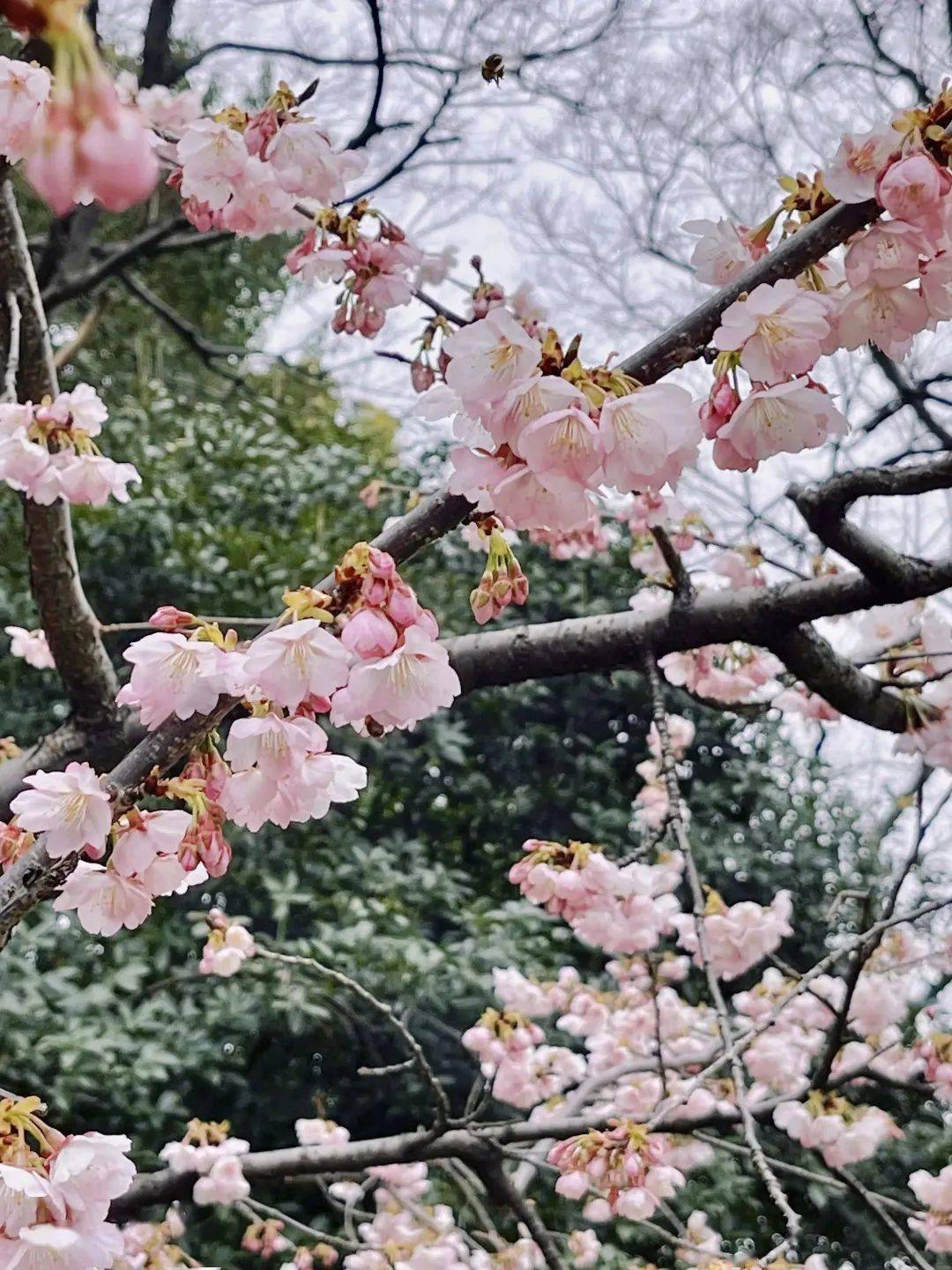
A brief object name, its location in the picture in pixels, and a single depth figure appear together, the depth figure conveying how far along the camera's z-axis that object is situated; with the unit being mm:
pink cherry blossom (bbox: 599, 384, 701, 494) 615
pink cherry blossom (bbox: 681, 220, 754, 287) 845
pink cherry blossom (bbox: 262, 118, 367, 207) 1123
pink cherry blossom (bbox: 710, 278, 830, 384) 665
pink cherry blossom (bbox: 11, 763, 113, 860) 664
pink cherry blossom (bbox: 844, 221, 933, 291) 683
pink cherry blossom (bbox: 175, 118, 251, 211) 1153
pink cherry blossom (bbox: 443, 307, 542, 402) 632
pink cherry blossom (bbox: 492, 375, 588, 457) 596
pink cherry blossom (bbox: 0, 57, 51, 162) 1056
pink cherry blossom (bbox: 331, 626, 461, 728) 623
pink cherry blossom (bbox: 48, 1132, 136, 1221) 647
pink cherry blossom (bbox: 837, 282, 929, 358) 737
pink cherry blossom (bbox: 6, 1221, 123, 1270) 618
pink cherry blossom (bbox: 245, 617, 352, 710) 610
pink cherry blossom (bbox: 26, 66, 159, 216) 273
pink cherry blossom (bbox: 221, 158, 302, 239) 1215
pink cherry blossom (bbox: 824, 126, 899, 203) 672
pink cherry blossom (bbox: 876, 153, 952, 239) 646
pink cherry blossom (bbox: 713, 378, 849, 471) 697
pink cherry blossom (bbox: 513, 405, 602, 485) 602
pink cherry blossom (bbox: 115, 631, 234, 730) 668
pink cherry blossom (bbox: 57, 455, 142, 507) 1304
